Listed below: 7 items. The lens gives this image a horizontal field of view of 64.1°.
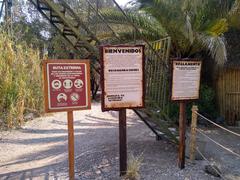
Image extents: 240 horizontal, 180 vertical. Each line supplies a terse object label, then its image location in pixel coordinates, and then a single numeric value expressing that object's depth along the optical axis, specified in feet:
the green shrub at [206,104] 22.08
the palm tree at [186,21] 18.94
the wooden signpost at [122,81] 9.80
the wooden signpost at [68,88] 8.96
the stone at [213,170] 11.09
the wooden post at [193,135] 11.67
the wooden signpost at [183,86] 11.35
